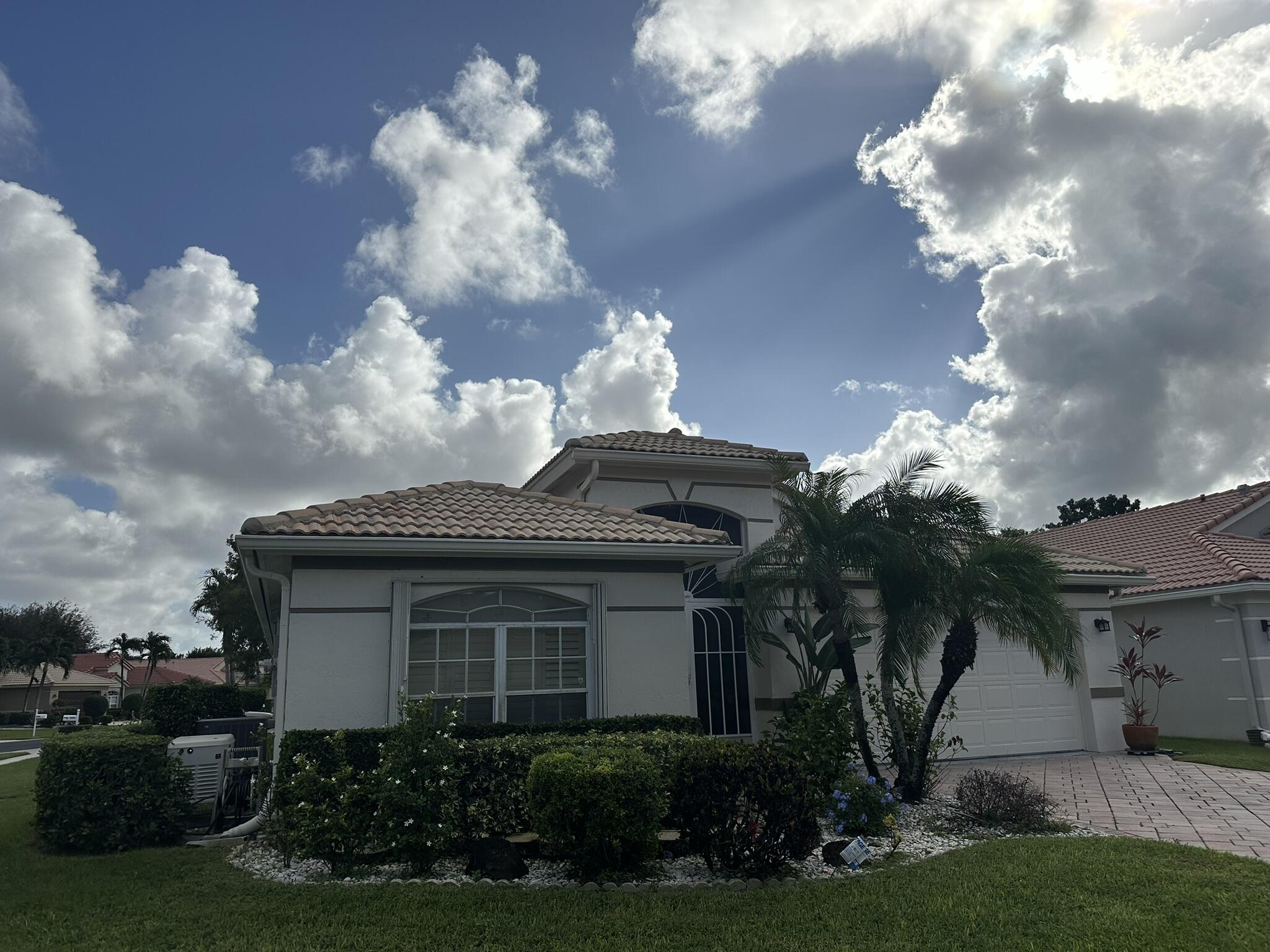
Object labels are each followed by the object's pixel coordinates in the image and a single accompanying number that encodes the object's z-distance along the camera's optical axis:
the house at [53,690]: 59.16
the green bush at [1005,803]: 8.80
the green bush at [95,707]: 44.72
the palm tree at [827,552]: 10.34
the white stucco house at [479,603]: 9.44
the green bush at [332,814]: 7.41
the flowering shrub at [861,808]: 8.34
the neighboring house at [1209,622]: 16.08
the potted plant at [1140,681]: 14.48
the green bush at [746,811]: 7.03
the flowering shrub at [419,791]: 7.24
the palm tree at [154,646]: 56.22
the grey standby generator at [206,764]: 9.88
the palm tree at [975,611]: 9.88
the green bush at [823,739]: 8.92
